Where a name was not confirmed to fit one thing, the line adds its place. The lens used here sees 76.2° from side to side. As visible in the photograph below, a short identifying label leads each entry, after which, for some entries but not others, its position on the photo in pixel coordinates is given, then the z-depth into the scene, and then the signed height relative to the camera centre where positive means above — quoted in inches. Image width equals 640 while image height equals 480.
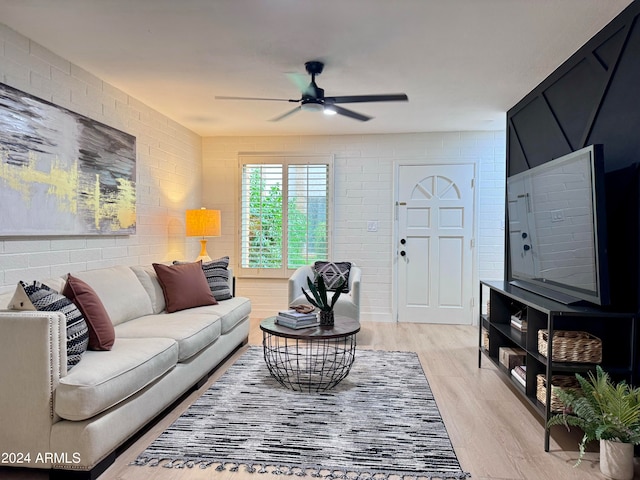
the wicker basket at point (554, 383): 93.7 -33.1
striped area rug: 80.6 -44.2
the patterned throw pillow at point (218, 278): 152.2 -14.6
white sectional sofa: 73.7 -29.8
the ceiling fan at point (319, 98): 116.3 +41.1
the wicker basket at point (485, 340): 136.0 -33.6
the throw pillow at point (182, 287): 136.2 -16.4
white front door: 202.8 -1.2
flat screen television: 84.7 +3.3
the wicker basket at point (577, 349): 88.4 -23.4
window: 212.1 +14.1
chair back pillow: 186.5 -14.5
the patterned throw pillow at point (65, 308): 80.0 -14.2
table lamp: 182.7 +7.3
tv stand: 86.7 -23.9
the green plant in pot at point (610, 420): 77.0 -34.4
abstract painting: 98.7 +19.1
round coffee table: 115.8 -42.7
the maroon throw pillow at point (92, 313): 91.4 -17.1
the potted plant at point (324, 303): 124.1 -19.3
